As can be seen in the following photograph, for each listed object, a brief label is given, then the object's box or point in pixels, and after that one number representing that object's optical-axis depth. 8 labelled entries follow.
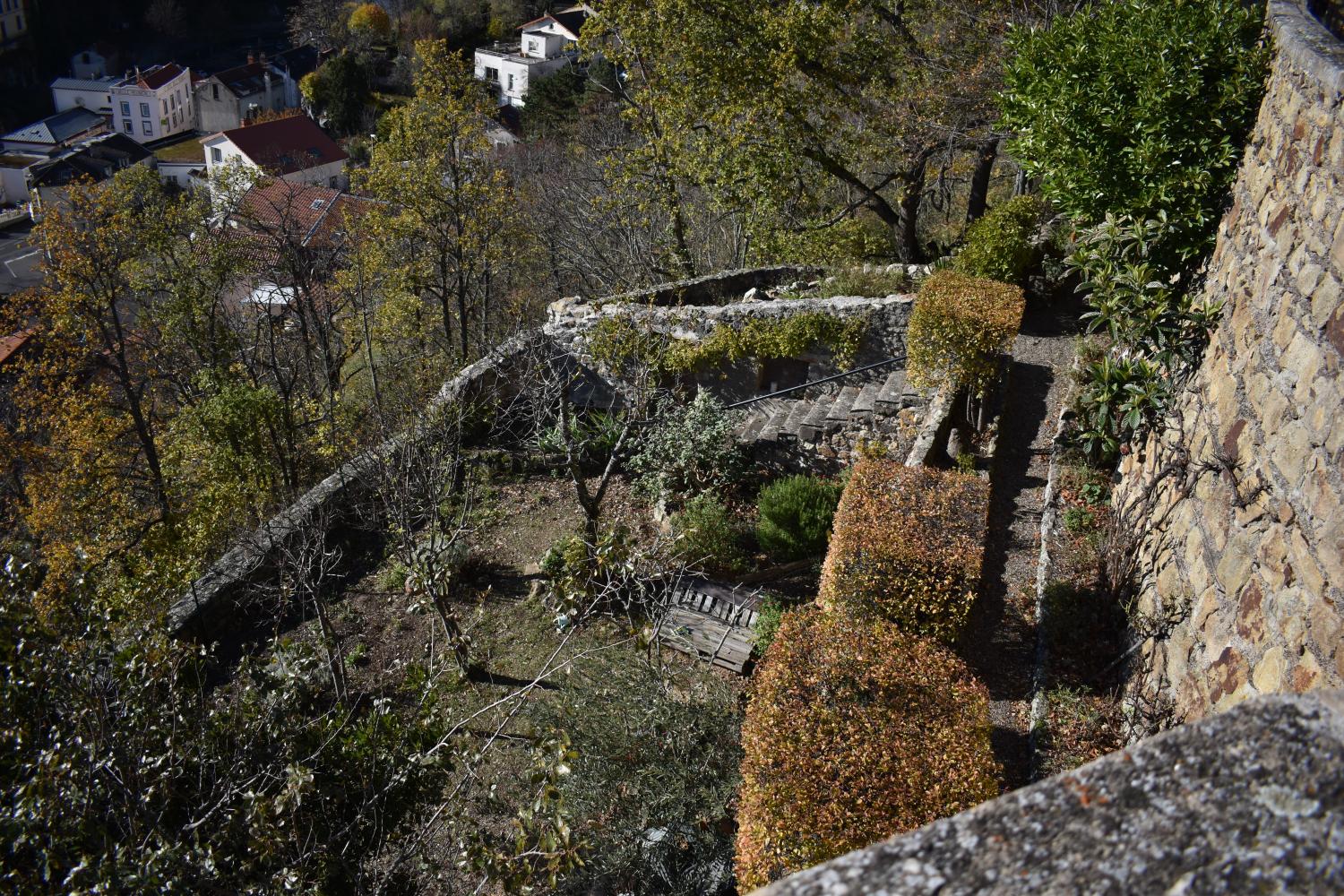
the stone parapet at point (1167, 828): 1.59
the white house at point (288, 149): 42.59
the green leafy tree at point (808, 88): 13.35
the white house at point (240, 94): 56.38
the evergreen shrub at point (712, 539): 8.82
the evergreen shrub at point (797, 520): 8.83
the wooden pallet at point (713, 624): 7.80
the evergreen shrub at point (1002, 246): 11.49
